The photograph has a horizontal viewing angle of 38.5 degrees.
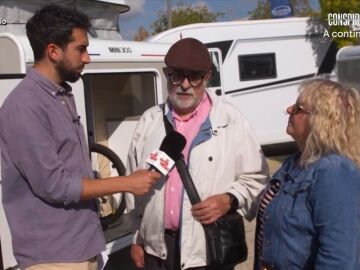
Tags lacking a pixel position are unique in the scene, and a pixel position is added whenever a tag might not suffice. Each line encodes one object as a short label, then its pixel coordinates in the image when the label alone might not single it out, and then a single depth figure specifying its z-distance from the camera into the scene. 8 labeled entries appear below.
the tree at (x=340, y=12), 10.16
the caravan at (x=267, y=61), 9.41
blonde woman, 1.83
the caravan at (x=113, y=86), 3.75
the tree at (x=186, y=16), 28.11
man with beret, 2.49
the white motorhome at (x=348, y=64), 8.91
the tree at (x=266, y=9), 26.95
